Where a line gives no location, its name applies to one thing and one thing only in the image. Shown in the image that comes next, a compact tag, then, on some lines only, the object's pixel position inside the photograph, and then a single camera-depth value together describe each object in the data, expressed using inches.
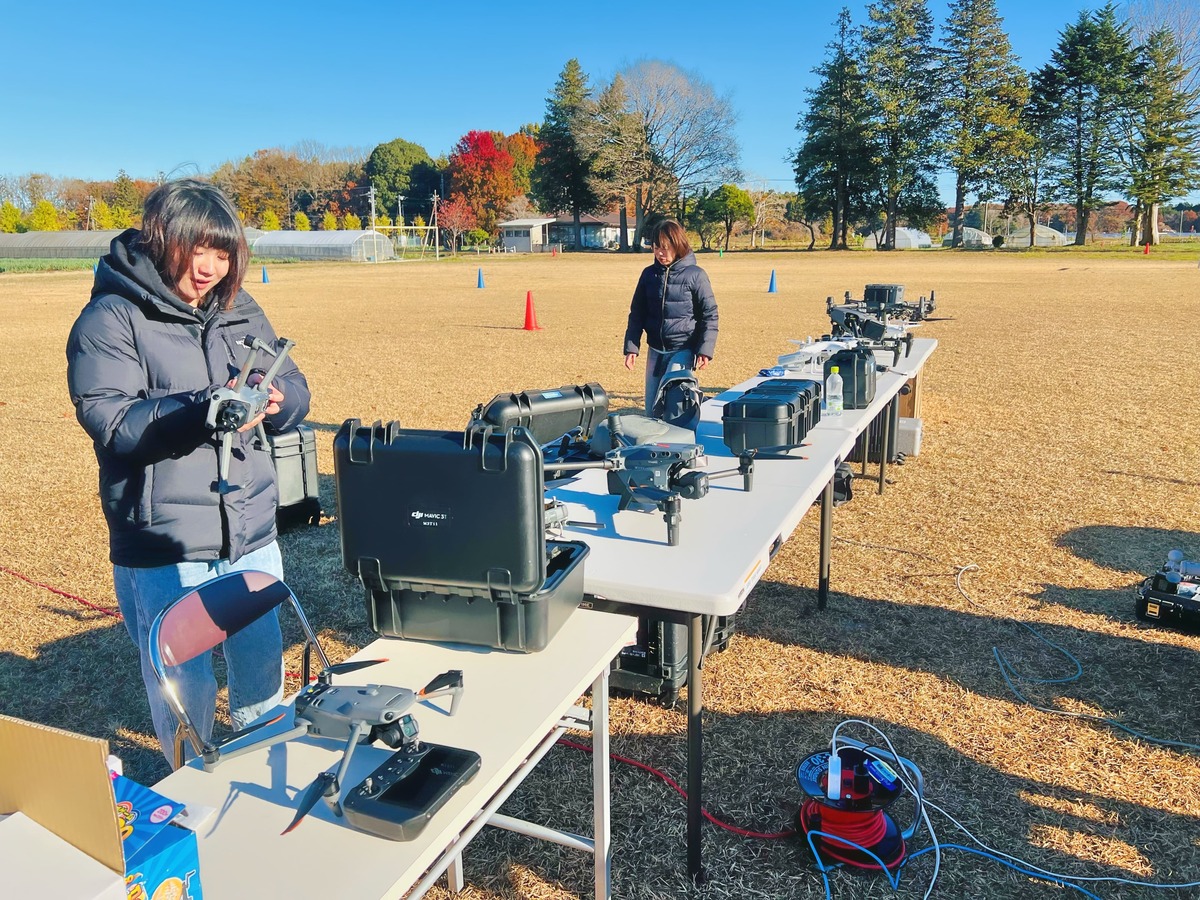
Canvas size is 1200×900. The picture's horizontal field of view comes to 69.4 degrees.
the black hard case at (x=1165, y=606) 148.8
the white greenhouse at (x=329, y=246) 2106.3
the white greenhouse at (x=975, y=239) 1884.0
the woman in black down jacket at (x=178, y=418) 77.6
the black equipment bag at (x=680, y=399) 143.7
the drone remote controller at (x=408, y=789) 52.3
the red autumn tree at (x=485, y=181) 2923.2
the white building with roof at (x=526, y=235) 2588.6
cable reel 96.3
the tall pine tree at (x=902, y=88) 1852.9
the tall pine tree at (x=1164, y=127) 1662.2
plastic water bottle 164.9
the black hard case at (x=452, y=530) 67.3
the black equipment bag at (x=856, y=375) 166.6
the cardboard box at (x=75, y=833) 39.8
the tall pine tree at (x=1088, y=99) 1707.7
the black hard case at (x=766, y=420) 129.3
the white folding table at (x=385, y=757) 50.0
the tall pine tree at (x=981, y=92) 1797.5
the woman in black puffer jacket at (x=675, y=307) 216.8
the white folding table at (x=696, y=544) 85.1
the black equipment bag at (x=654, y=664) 128.0
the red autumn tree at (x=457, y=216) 2751.0
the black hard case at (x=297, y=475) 186.7
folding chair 71.3
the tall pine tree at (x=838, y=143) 1883.6
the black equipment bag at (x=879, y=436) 242.5
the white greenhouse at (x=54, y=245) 2102.6
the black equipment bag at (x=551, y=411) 106.0
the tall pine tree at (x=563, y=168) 2276.1
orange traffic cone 586.2
